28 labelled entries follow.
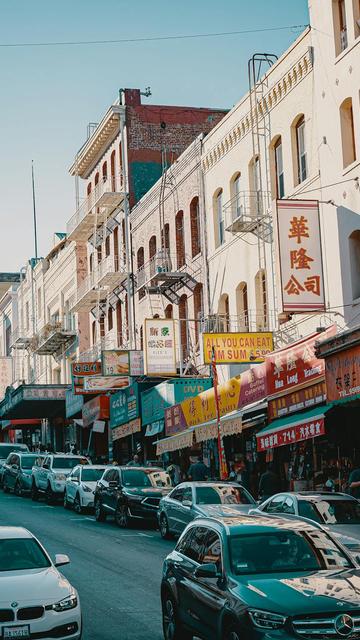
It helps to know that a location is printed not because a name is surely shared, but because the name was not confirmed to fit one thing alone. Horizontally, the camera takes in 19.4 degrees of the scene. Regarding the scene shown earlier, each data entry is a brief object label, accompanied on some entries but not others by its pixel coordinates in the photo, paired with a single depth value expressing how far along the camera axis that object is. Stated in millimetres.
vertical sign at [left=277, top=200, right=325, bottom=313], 24547
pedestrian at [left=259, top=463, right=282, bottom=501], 23688
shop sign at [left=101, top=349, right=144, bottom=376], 40781
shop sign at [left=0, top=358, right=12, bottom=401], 75938
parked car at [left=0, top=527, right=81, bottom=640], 10852
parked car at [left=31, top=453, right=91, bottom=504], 36156
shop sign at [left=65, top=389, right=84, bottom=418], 51844
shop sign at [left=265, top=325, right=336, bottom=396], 24547
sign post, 27750
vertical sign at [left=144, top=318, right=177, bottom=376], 35812
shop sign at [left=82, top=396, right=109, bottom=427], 46906
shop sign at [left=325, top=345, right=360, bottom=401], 21453
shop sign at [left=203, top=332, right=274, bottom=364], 29219
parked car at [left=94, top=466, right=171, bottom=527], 26672
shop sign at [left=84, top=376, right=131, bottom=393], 43750
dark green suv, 8977
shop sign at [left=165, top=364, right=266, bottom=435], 27969
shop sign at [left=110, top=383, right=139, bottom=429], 41562
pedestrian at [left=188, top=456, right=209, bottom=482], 27844
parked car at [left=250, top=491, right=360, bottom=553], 16234
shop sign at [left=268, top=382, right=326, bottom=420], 24109
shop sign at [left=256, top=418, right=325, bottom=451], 22875
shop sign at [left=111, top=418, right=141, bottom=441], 41375
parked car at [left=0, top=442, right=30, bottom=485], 48719
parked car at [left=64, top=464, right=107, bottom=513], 31578
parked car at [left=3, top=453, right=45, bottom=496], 39469
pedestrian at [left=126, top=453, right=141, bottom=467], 37372
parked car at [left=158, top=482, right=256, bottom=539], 21391
